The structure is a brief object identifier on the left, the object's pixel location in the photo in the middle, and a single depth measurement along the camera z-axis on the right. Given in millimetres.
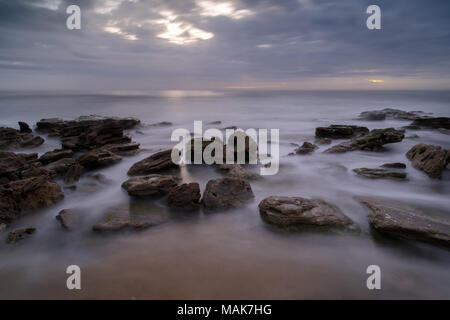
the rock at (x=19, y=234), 4176
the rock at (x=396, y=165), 7500
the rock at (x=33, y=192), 5113
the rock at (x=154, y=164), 7242
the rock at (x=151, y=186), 5801
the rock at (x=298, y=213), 4523
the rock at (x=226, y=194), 5266
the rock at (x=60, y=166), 7262
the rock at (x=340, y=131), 12320
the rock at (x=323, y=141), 11273
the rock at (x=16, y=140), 10477
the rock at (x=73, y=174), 6724
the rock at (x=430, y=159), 6820
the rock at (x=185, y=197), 5281
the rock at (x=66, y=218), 4617
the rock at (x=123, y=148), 9375
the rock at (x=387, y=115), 19156
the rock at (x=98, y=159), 7660
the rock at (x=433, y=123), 13688
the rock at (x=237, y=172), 6953
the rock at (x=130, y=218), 4516
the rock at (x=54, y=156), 7945
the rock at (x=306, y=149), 9766
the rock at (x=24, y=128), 13930
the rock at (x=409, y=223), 3922
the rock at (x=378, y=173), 6871
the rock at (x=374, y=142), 9648
